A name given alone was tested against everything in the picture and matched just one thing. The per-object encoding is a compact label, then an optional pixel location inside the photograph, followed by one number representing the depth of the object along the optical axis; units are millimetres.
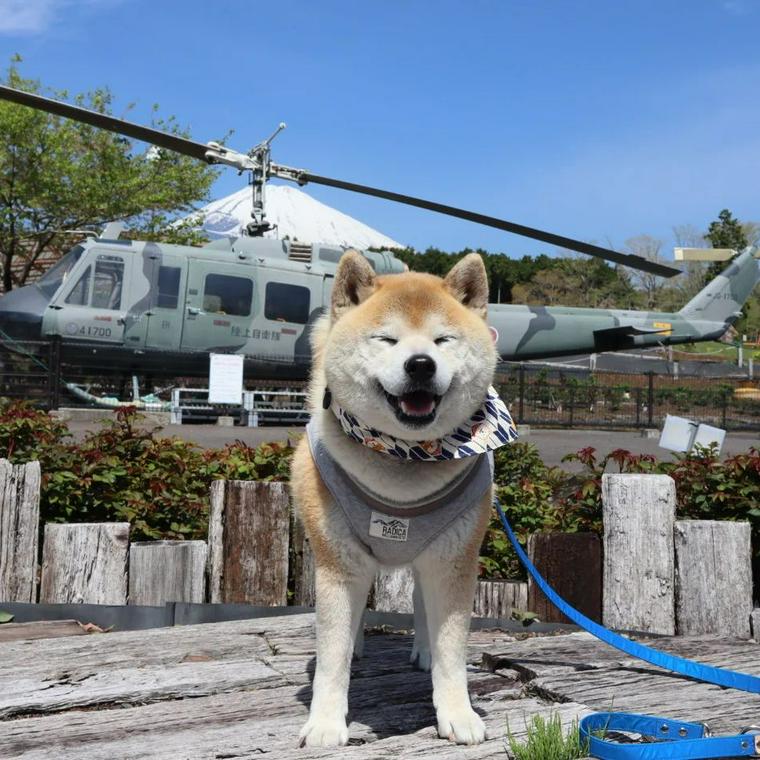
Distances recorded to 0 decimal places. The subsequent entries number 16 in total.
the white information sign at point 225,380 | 15188
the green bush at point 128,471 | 3492
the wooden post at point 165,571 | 3184
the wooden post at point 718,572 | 3066
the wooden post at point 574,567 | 3158
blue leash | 1792
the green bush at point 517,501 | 3459
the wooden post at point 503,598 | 3232
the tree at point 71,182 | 26719
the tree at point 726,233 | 66500
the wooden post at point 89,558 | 3158
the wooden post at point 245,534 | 3203
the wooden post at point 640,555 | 3051
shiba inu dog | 1954
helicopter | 15445
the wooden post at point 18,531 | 3156
